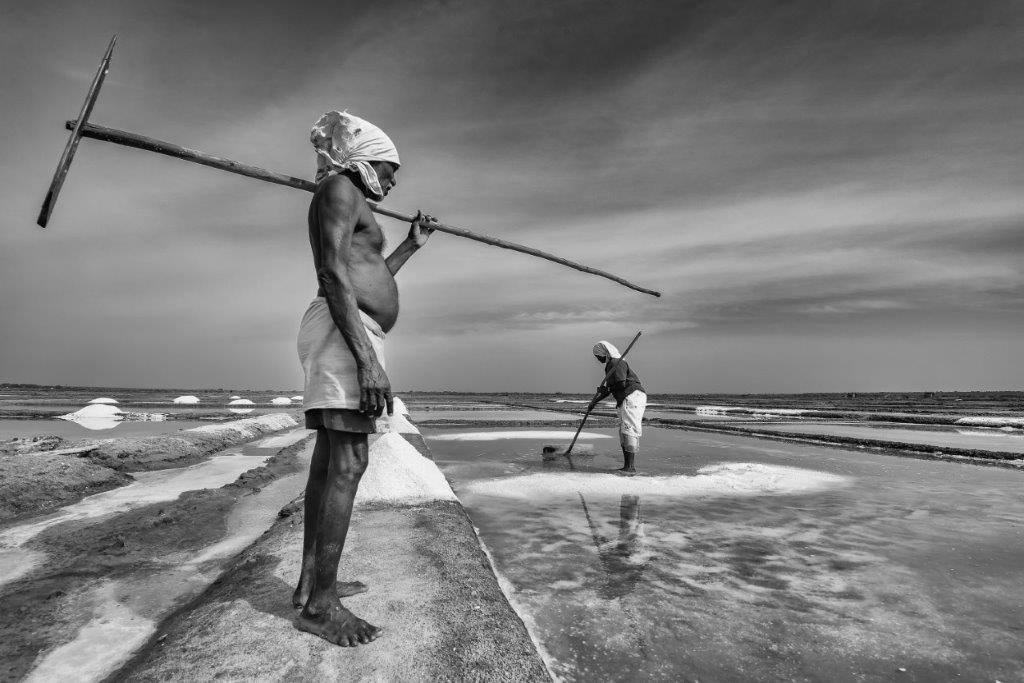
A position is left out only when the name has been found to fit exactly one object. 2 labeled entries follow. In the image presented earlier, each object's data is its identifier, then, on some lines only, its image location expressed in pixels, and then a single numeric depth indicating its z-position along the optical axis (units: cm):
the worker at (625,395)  567
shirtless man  153
